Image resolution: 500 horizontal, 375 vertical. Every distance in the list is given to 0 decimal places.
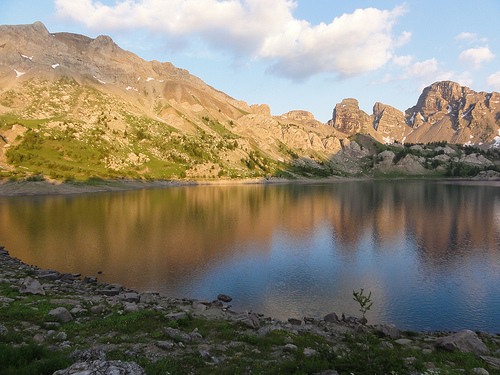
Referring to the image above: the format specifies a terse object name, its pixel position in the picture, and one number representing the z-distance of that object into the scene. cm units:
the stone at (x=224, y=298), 2896
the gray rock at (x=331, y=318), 2421
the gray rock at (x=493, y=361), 1506
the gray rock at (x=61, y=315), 1839
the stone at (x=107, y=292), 2716
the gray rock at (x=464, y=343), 1767
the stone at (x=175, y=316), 2077
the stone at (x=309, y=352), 1620
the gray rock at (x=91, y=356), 1122
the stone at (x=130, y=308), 2174
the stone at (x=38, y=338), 1473
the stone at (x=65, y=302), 2144
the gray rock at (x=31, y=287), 2378
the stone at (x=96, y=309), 2111
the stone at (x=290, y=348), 1683
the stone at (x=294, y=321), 2357
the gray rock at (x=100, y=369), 949
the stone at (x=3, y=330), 1446
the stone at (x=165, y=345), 1581
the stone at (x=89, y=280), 3180
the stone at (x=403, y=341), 1956
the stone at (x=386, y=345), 1825
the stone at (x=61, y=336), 1564
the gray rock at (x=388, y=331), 2077
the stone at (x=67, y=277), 3117
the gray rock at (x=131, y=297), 2547
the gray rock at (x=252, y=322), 2111
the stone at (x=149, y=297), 2615
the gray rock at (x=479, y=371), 1376
